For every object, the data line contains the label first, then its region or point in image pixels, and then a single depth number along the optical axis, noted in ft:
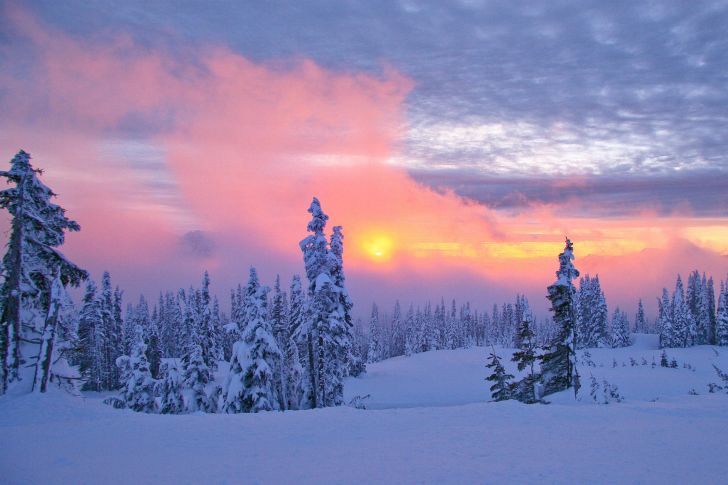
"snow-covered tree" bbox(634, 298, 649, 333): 372.58
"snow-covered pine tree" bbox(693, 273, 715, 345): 246.68
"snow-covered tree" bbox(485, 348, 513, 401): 84.17
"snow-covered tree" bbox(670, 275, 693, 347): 236.43
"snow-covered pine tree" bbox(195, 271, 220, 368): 142.00
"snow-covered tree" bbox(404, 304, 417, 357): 304.09
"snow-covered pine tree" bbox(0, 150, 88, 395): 59.36
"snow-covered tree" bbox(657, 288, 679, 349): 237.37
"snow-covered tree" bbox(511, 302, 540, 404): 85.30
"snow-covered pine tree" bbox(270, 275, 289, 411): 117.08
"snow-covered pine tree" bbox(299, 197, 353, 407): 86.84
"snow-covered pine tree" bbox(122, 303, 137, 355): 224.33
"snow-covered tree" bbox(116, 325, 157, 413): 100.83
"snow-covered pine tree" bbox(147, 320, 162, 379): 213.05
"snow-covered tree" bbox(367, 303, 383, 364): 325.83
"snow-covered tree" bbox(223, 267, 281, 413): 79.82
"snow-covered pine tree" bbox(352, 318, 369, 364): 386.52
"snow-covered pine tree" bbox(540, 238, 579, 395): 82.69
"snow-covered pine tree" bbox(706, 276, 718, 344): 245.45
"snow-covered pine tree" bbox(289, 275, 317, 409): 88.07
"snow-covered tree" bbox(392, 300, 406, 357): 360.48
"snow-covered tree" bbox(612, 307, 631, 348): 270.46
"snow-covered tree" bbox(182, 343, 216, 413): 97.35
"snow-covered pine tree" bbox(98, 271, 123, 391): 193.40
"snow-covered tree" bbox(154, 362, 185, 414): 99.25
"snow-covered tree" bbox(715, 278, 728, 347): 220.84
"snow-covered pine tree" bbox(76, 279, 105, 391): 180.65
